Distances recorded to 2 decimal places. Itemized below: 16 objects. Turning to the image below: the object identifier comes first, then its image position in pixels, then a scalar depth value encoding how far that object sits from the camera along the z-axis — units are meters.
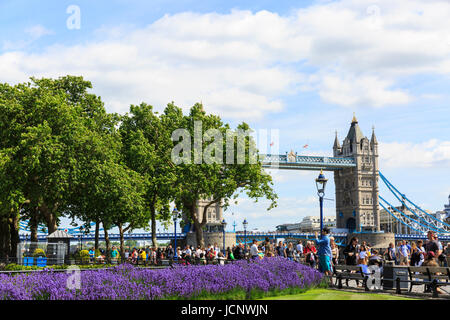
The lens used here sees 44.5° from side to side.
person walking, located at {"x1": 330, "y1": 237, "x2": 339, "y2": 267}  21.49
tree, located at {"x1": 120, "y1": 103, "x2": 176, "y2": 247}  43.81
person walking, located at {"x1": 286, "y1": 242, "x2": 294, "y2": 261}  29.11
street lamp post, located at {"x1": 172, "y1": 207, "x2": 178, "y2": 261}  37.31
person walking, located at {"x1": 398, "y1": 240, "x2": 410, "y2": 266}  22.22
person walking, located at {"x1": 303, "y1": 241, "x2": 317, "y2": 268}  22.13
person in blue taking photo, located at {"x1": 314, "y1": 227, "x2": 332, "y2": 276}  17.25
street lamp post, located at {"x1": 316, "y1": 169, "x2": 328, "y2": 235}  20.20
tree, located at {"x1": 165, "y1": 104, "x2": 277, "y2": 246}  45.38
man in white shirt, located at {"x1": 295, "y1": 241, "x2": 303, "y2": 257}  29.62
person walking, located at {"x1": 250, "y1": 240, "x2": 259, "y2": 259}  22.01
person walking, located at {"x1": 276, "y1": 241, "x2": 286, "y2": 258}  28.73
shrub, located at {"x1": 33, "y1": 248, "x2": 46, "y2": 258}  28.81
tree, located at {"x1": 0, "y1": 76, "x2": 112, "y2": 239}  30.84
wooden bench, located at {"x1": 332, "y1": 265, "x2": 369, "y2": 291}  16.63
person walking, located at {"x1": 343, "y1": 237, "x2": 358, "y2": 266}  20.14
